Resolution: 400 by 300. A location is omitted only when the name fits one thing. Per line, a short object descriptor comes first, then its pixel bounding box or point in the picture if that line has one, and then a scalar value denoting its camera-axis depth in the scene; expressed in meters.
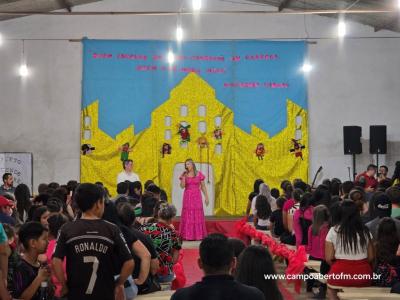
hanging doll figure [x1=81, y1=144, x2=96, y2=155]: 14.34
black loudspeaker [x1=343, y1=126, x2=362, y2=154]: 14.19
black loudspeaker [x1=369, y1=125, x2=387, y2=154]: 14.12
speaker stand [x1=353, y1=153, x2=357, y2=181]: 14.29
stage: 12.86
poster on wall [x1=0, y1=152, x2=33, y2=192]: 14.11
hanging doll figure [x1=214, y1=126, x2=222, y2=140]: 14.41
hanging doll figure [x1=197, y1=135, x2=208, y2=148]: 14.37
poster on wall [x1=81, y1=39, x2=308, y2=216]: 14.26
